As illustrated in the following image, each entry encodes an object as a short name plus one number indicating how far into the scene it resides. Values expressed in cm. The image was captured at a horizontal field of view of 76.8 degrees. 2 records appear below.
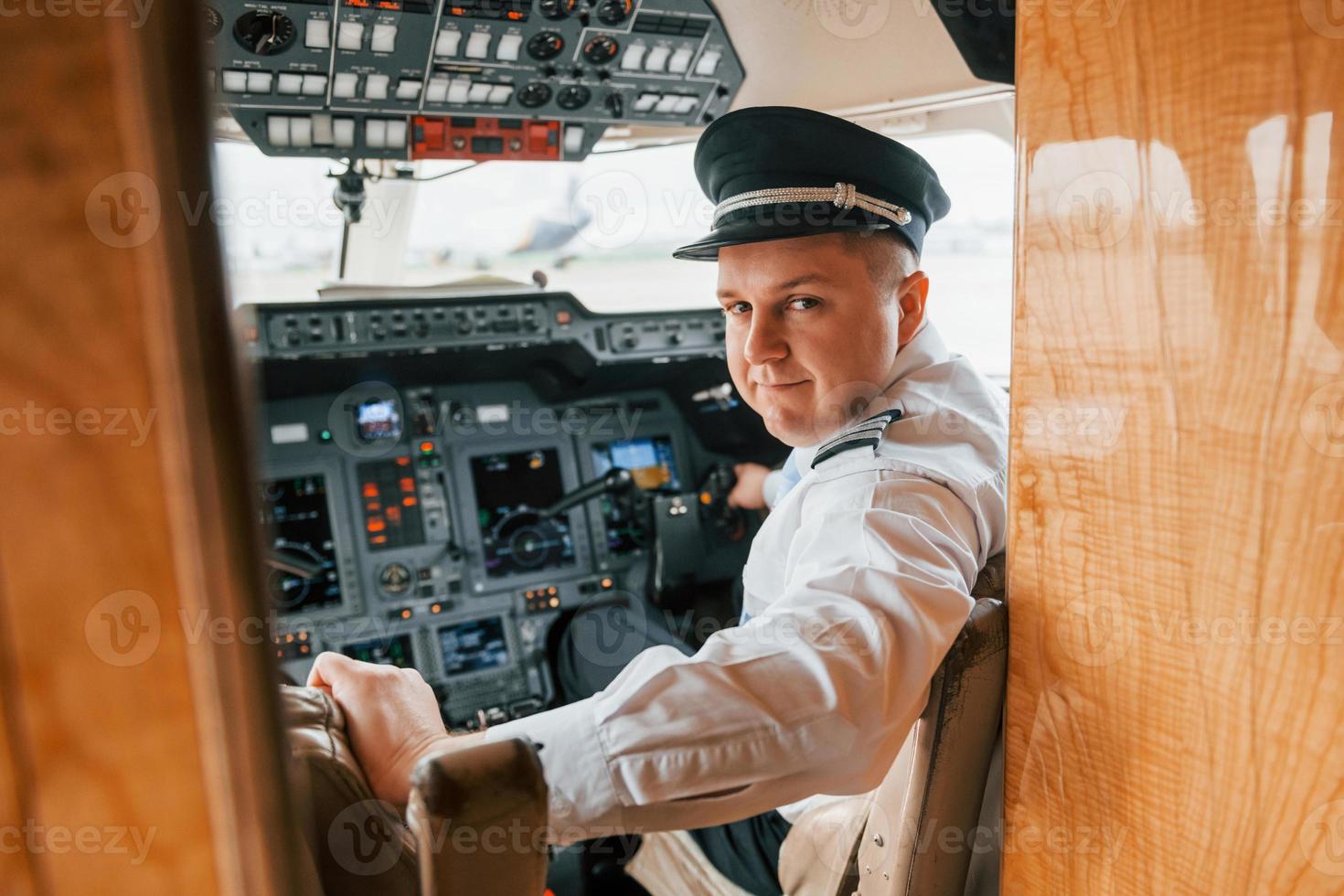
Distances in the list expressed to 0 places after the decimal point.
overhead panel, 175
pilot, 85
